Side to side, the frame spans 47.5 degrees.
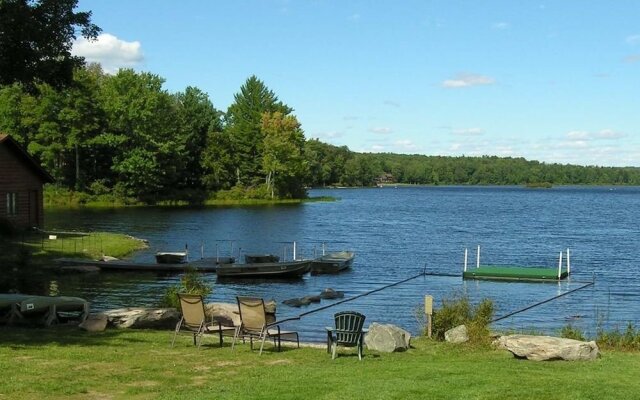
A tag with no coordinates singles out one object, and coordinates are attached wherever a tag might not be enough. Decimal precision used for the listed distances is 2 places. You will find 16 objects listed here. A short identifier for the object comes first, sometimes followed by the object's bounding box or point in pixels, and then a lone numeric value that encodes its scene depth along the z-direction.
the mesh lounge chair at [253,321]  13.64
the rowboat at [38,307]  16.03
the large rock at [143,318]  16.19
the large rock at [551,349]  12.62
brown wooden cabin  42.94
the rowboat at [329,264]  41.19
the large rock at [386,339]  14.24
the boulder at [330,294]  31.33
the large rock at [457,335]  15.04
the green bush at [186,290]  19.52
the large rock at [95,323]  15.48
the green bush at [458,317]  16.44
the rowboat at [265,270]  37.97
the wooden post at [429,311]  16.16
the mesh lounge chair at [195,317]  13.91
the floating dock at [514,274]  39.28
